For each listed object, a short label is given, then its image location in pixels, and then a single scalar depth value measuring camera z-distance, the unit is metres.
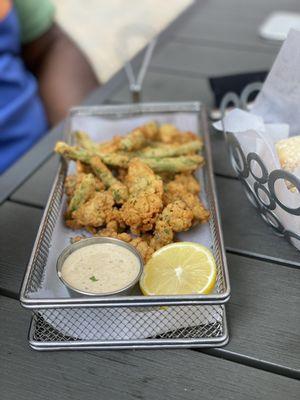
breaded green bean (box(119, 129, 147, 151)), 1.02
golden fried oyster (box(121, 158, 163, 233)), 0.85
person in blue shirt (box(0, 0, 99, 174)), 1.60
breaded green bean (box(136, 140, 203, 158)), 1.01
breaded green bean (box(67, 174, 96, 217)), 0.91
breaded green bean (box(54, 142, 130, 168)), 0.98
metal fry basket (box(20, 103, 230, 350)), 0.72
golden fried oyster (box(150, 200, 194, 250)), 0.84
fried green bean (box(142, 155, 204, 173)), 0.98
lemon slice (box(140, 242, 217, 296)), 0.74
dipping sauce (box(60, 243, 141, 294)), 0.75
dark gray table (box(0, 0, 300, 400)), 0.68
